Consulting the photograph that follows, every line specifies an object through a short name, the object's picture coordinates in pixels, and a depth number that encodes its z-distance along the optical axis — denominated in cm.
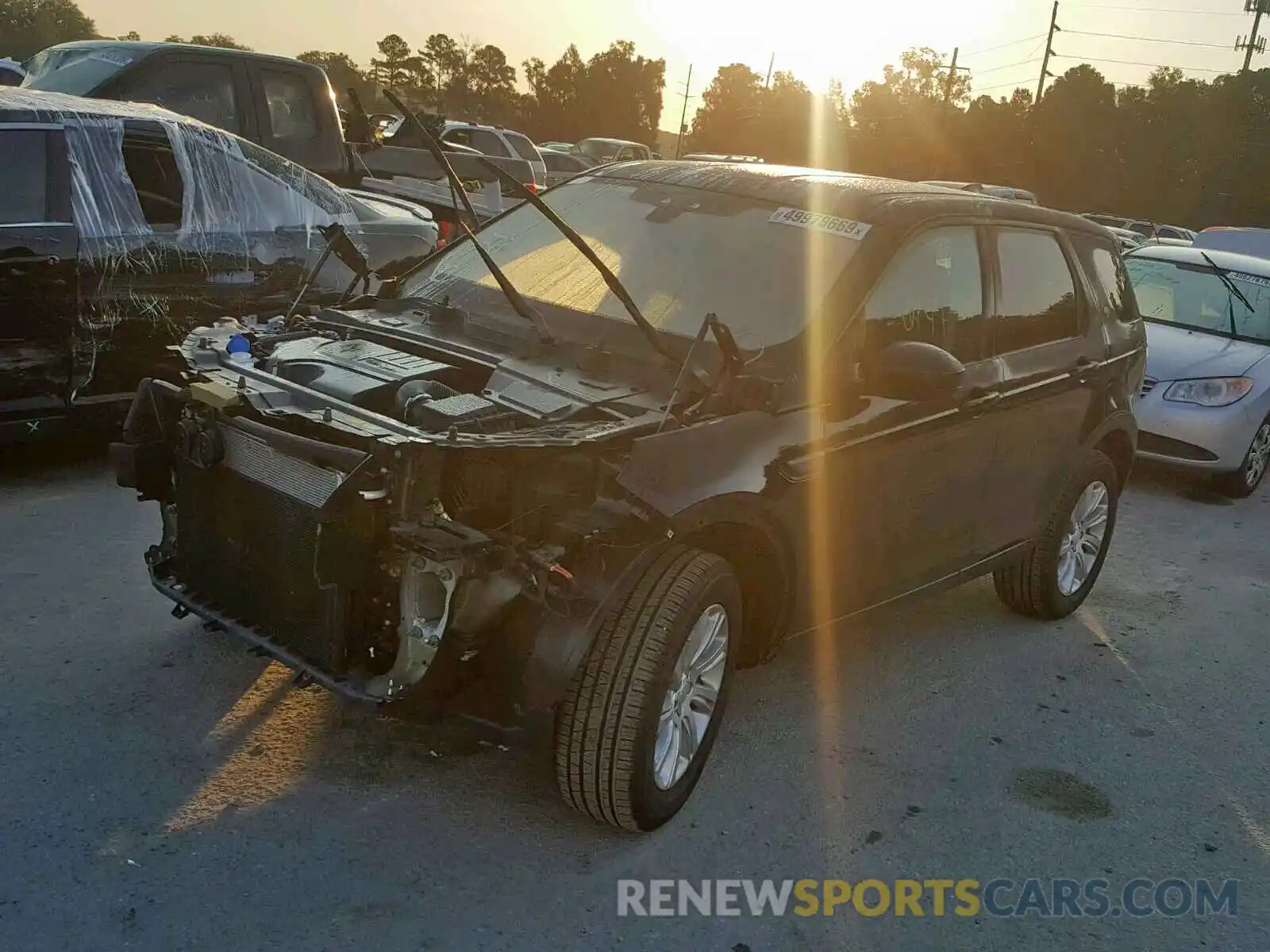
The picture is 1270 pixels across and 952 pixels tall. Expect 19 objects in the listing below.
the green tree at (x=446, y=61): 7638
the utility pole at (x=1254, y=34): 5512
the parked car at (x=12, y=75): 1011
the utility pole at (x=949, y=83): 6398
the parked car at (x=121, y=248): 544
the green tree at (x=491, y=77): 7519
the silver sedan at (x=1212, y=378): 806
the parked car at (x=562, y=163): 2772
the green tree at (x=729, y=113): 7056
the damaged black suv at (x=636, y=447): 302
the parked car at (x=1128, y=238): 1767
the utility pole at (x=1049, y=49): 5725
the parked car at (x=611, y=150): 3152
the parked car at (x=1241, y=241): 1602
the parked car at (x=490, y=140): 2223
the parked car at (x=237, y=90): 891
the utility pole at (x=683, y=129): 7309
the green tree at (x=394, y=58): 7281
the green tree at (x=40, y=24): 5325
